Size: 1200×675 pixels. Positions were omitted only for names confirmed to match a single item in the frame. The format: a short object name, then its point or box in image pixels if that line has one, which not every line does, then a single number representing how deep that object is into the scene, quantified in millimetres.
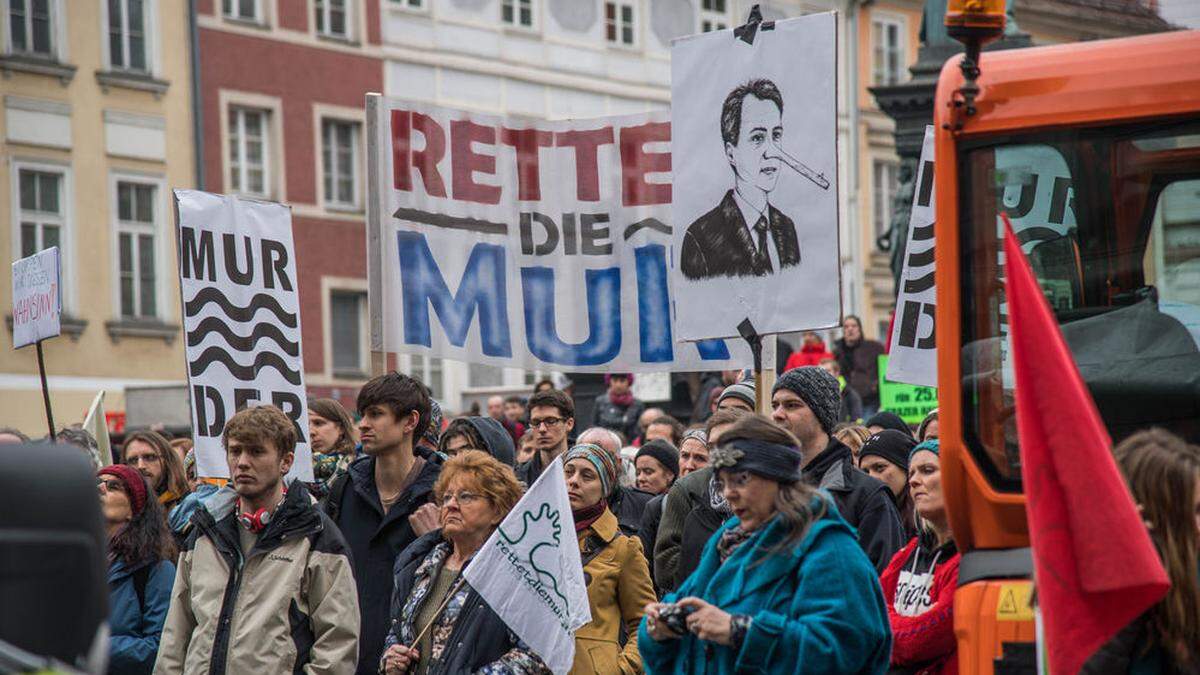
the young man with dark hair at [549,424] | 19562
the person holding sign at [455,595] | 14289
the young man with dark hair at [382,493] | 16719
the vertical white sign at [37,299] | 24484
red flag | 9594
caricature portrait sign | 17812
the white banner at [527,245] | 21312
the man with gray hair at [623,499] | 18547
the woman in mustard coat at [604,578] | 15109
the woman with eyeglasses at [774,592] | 11437
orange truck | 12414
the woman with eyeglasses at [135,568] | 16031
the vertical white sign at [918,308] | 19578
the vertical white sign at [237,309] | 20609
